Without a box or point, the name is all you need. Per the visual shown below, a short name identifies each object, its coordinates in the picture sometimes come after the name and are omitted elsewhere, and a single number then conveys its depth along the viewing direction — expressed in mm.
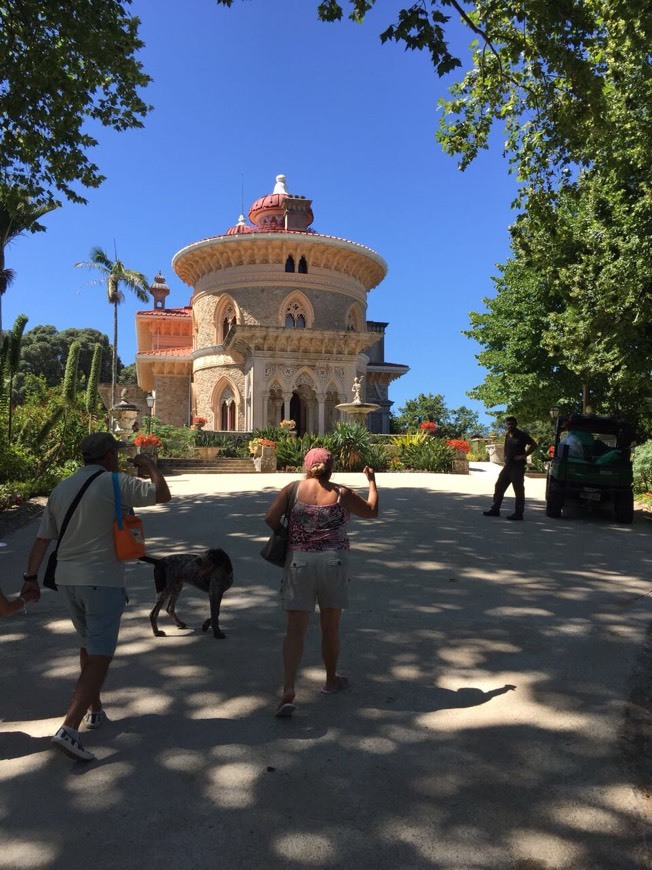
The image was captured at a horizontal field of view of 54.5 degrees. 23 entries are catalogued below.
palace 31172
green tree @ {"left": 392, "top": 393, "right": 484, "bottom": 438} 50000
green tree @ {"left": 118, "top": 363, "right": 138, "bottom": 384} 69538
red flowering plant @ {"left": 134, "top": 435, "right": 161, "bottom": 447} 21047
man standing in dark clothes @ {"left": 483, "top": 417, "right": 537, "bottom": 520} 10886
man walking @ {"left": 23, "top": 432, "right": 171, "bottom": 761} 3168
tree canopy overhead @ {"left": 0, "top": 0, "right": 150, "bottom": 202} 9375
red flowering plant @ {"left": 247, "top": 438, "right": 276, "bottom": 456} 21984
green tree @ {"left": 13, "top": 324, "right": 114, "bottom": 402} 60906
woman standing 3615
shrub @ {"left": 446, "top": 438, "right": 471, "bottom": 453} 22969
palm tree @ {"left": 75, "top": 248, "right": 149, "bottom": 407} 40781
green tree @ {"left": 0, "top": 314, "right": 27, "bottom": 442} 12586
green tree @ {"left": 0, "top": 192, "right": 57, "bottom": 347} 11070
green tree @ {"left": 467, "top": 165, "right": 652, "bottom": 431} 13078
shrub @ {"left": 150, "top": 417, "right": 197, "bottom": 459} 24188
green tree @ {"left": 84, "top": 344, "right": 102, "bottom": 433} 17484
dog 4766
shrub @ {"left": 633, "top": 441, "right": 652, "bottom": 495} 15414
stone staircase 22688
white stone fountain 26609
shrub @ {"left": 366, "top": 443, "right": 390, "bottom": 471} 22375
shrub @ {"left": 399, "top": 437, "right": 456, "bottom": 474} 23188
